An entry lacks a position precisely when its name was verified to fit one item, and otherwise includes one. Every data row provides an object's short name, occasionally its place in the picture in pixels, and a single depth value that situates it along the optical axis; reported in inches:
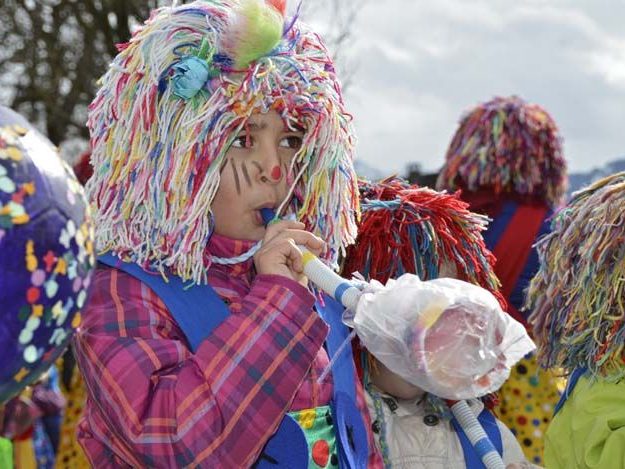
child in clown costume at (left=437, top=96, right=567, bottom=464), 130.4
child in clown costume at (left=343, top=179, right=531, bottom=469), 99.2
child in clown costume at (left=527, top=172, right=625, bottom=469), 102.6
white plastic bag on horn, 86.7
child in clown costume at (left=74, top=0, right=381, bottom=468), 89.6
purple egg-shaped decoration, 77.0
